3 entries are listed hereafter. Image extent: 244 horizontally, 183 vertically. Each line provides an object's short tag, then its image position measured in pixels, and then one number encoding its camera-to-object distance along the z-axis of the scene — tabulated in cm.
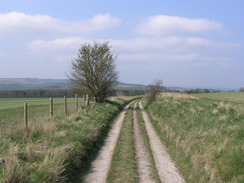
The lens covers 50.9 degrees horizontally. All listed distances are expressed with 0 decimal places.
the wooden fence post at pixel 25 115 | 1156
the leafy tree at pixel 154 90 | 3844
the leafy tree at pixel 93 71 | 3475
